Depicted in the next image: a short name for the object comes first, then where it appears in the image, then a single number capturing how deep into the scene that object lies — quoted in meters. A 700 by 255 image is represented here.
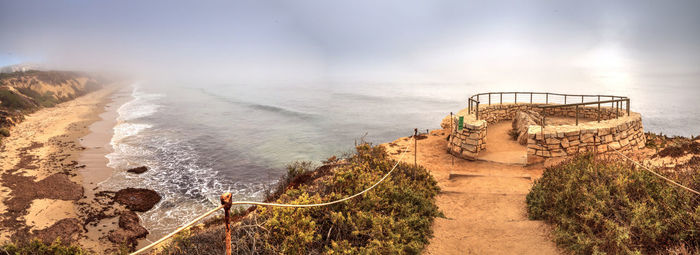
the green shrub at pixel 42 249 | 5.55
